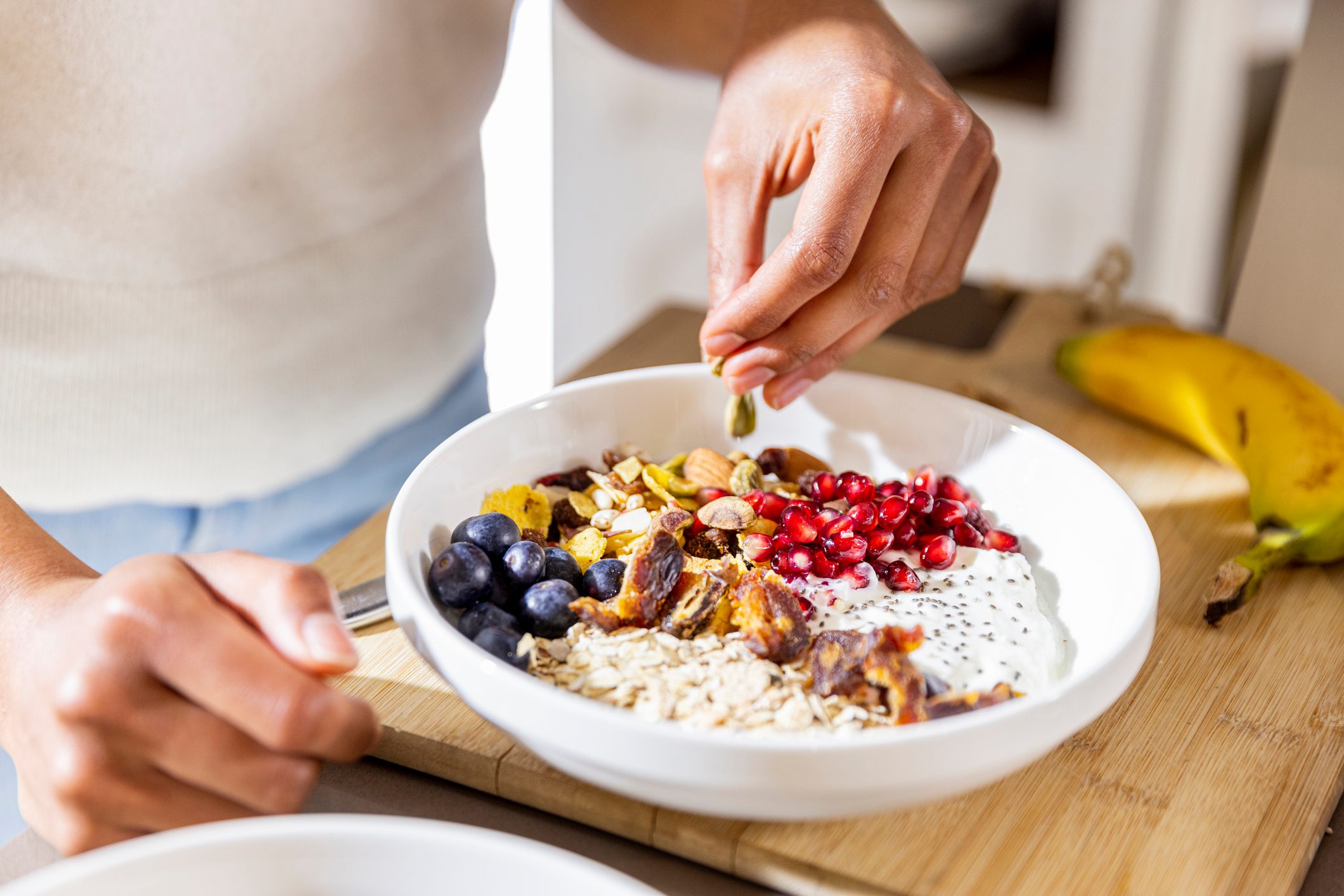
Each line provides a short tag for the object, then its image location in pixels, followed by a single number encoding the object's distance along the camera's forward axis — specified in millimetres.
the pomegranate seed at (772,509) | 832
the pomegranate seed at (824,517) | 806
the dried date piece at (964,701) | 627
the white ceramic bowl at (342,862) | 497
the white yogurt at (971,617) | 672
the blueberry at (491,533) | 747
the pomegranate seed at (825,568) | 767
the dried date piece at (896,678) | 624
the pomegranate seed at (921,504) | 827
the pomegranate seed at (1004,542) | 813
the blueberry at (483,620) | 681
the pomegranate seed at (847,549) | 775
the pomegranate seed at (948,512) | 825
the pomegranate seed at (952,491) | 878
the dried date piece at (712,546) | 810
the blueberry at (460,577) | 703
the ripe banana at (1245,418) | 925
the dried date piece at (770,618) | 668
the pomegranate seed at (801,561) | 772
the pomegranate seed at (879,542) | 791
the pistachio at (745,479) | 870
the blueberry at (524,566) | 727
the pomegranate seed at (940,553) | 791
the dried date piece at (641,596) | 702
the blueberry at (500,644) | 645
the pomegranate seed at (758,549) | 783
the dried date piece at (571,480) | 891
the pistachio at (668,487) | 866
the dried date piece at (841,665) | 642
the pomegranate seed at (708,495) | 861
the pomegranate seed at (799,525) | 795
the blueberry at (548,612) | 696
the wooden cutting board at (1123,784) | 634
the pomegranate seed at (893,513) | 810
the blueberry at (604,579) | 743
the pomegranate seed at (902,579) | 772
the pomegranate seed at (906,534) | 809
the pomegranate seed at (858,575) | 759
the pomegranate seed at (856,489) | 838
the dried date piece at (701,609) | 695
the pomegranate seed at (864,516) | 801
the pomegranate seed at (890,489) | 847
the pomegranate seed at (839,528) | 796
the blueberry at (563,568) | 751
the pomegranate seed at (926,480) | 870
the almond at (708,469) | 886
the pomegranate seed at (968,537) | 820
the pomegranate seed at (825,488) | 861
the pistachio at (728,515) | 806
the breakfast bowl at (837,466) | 544
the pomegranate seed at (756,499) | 833
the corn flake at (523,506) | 818
